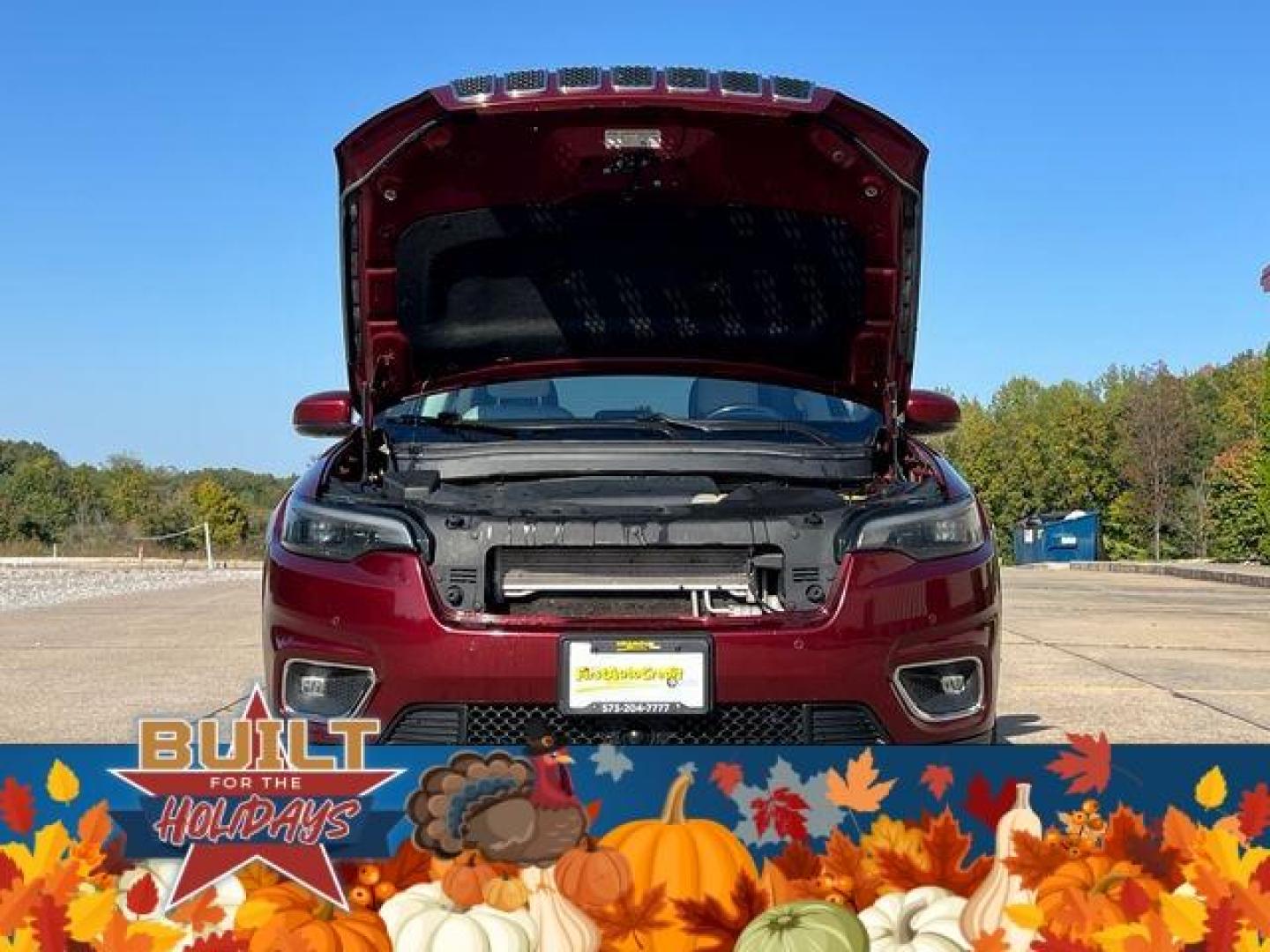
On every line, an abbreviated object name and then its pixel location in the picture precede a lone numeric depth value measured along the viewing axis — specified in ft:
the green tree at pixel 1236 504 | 155.12
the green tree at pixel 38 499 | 309.83
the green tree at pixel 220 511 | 326.24
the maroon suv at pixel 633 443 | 10.25
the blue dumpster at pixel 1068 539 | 156.15
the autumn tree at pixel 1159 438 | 209.97
